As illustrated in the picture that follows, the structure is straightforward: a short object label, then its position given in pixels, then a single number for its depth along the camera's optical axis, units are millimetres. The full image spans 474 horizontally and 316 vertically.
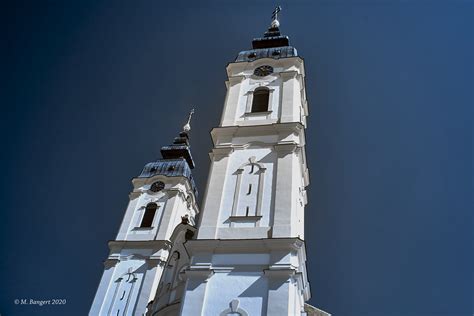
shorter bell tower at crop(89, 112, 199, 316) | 23656
